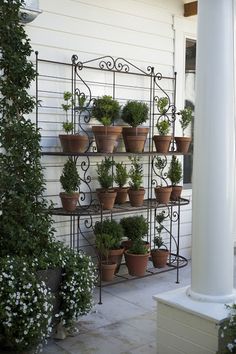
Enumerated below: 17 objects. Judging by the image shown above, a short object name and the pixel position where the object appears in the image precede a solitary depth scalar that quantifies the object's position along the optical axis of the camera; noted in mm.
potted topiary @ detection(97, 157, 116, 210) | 4078
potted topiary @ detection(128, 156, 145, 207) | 4340
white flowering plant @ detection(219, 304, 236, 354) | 2195
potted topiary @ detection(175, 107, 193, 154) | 4691
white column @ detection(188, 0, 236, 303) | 2668
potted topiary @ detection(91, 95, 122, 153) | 3979
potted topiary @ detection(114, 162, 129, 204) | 4389
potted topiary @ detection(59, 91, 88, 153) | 3848
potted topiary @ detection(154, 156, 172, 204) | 4527
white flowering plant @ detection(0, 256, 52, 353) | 2691
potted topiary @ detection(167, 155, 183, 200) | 4730
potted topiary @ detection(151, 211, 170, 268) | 4543
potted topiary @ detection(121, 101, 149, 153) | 4262
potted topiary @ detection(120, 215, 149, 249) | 4473
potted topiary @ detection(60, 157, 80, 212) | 3881
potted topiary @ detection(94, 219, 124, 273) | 4184
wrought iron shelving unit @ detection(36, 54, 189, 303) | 4152
